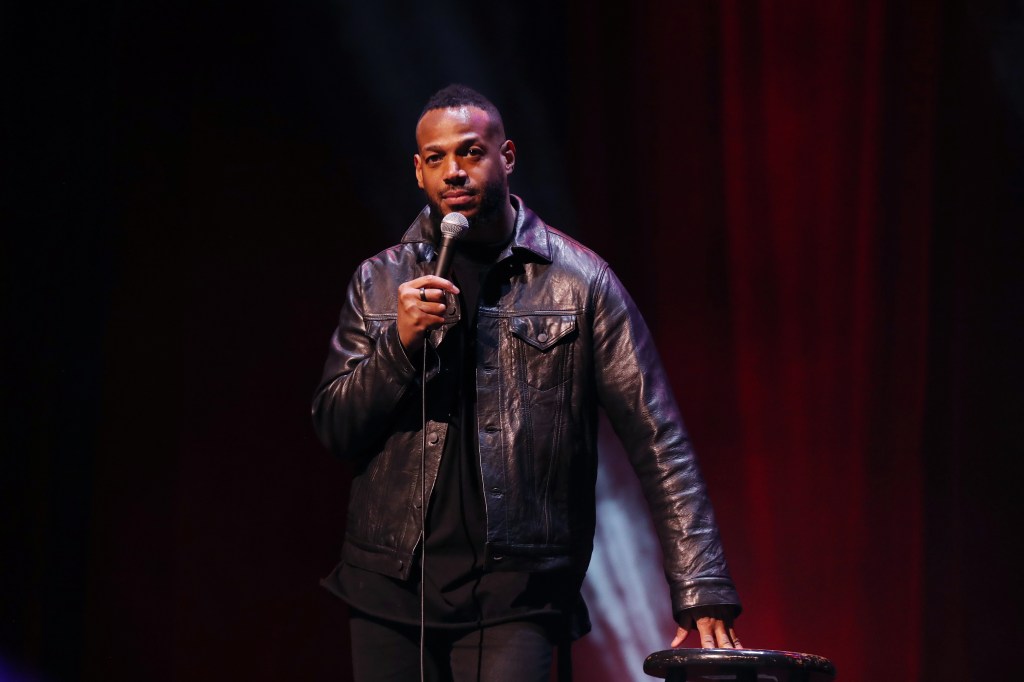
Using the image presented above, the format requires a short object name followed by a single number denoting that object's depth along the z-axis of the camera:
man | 4.24
